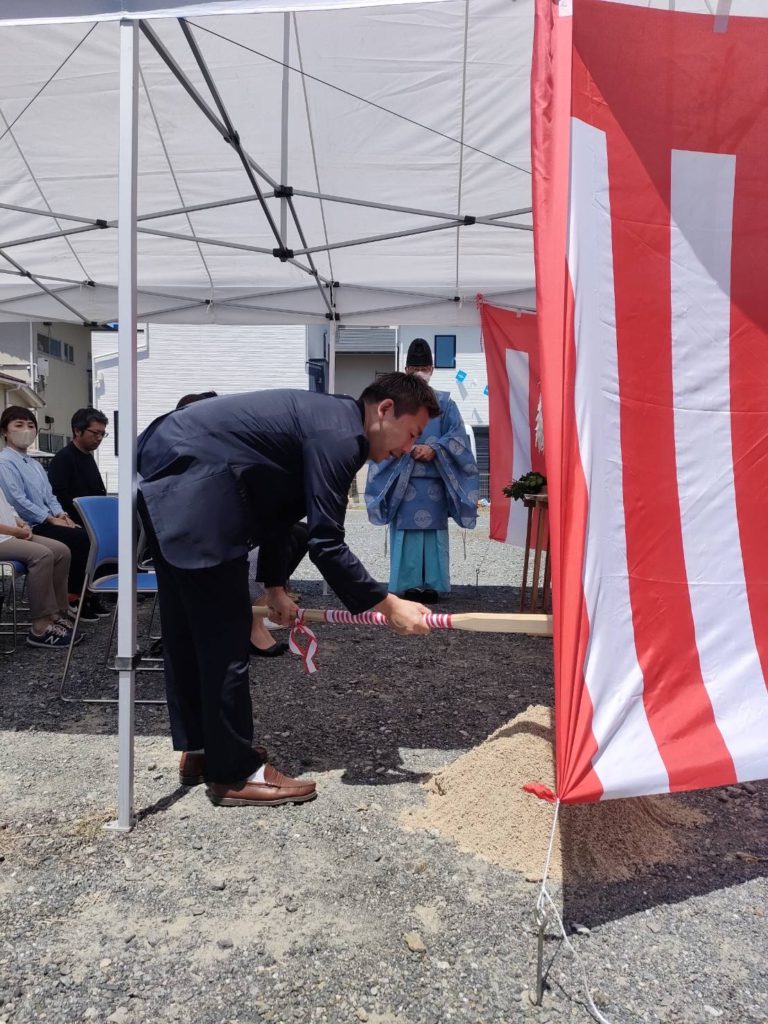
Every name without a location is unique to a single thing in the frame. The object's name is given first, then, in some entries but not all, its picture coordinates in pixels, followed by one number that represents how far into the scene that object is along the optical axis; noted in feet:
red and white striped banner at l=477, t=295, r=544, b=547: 17.71
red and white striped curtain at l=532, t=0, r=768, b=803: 5.59
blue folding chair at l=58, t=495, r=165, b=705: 11.44
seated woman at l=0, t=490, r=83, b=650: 13.47
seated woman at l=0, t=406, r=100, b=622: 14.62
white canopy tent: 10.91
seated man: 16.37
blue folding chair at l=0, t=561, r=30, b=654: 13.20
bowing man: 6.86
